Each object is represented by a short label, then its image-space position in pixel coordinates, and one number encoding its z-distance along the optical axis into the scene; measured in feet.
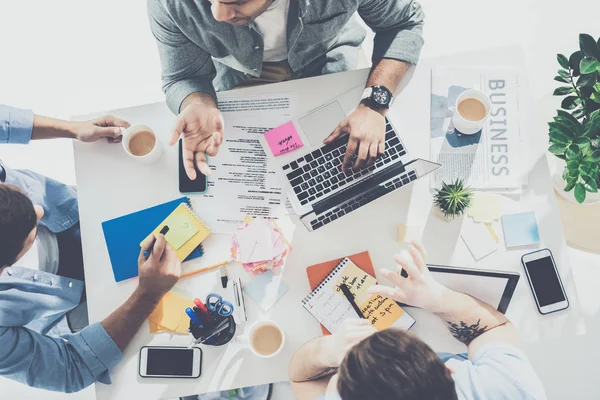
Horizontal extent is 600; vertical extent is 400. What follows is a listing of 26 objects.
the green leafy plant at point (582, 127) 3.50
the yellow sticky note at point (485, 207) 3.98
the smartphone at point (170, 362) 3.88
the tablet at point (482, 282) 3.80
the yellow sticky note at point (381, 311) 3.86
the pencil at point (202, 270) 4.06
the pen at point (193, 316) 3.64
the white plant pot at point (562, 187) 4.27
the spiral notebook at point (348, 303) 3.87
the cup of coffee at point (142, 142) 4.11
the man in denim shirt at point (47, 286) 3.75
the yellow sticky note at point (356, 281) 3.92
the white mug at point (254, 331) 3.66
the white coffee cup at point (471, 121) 3.91
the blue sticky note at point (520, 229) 3.93
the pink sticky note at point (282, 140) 4.14
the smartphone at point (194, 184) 4.14
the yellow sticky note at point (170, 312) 3.97
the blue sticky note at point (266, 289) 3.96
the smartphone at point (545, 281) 3.81
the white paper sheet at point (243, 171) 4.10
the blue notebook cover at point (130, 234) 4.08
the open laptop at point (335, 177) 4.02
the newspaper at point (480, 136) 4.05
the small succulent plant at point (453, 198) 3.88
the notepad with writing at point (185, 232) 4.04
